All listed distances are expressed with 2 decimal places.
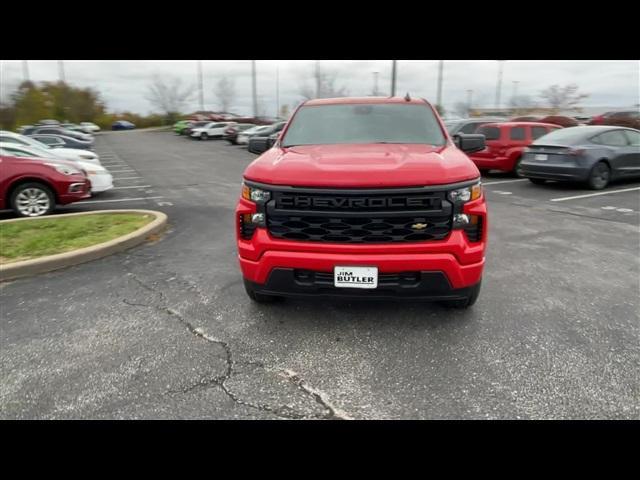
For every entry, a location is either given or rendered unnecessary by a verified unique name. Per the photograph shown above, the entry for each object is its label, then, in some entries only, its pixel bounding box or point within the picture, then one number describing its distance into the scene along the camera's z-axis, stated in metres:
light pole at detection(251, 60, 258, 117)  56.53
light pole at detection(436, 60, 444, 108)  39.75
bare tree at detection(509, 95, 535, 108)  52.01
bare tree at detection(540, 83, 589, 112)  43.11
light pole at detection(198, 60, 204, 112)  70.12
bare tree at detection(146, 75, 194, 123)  67.69
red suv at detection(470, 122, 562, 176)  11.81
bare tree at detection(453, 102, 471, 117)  57.45
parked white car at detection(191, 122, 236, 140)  38.97
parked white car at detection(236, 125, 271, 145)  28.48
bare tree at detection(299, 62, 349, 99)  50.17
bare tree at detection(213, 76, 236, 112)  73.25
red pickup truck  3.02
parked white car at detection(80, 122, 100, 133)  50.54
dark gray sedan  9.66
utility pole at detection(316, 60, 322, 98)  49.42
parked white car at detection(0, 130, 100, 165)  8.92
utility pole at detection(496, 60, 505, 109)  57.76
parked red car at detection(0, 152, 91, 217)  7.32
